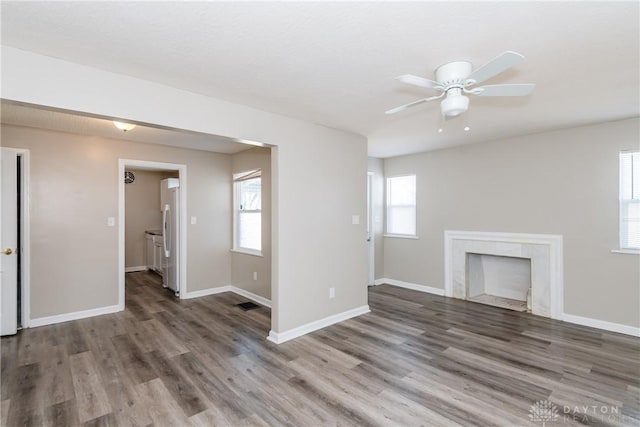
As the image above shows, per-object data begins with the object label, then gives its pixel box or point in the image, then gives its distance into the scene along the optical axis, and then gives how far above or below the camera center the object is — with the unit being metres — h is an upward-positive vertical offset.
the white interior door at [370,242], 5.85 -0.54
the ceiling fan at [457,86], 2.04 +0.84
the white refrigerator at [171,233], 5.11 -0.34
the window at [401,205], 5.73 +0.14
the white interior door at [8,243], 3.46 -0.33
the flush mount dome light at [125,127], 3.32 +0.91
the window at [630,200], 3.54 +0.15
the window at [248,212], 5.03 +0.02
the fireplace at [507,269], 4.11 -0.84
